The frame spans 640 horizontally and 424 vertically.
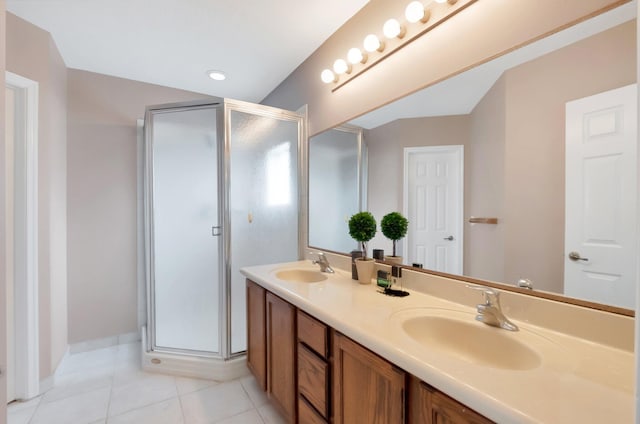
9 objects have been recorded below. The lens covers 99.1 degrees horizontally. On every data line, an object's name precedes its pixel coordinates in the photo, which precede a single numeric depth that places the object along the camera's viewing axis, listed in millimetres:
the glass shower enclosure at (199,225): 2109
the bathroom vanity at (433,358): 598
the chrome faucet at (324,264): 1850
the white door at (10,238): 1732
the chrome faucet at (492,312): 943
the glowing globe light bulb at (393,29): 1387
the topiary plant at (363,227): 1610
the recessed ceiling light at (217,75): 2480
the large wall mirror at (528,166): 818
